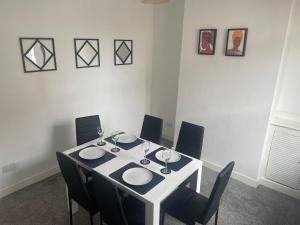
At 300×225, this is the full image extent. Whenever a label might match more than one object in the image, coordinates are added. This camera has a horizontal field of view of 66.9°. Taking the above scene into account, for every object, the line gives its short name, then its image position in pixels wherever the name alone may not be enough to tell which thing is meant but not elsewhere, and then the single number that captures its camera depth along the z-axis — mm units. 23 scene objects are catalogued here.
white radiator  2736
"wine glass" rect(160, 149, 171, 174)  2061
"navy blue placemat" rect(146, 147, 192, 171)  2133
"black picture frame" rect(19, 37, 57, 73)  2590
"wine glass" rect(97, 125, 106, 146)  2553
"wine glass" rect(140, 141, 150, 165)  2199
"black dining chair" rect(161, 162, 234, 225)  1756
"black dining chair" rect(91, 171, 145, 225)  1658
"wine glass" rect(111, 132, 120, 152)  2421
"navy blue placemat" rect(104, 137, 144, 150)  2488
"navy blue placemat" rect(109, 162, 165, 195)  1825
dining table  1756
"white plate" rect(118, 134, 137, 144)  2605
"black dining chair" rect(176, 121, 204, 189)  2572
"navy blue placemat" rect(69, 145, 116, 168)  2154
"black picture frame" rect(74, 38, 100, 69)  3087
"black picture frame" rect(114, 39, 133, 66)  3612
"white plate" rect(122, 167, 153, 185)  1910
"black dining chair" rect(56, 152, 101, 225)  1886
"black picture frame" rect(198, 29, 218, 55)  3035
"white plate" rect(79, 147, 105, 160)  2260
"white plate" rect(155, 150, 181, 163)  2238
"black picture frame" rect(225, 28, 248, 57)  2768
